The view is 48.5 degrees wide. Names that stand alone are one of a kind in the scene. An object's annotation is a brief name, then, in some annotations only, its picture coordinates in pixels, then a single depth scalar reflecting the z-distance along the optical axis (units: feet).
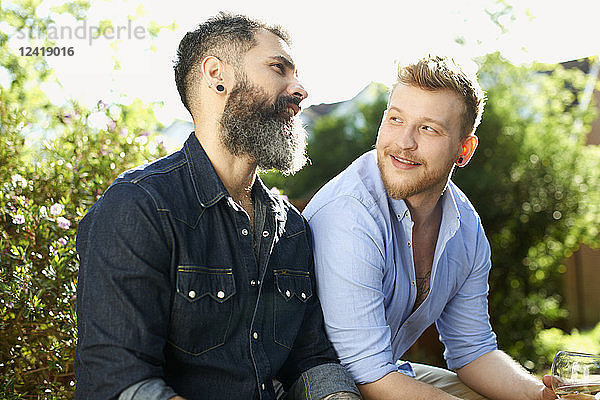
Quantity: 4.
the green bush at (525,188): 24.43
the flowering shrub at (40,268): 8.93
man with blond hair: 7.50
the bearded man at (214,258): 5.79
